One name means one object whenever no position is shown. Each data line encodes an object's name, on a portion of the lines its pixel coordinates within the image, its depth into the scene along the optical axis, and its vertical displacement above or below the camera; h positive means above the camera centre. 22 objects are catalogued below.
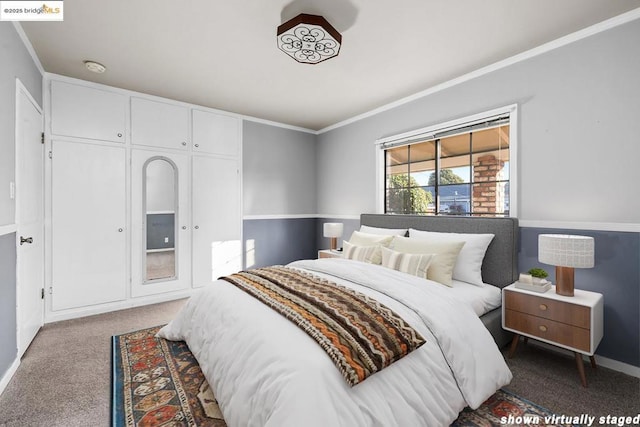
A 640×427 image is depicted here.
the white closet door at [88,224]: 3.18 -0.11
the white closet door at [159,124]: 3.61 +1.12
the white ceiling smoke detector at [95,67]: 2.87 +1.44
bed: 1.24 -0.75
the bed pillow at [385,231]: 3.36 -0.20
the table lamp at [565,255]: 2.03 -0.29
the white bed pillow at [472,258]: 2.61 -0.39
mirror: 3.72 -0.04
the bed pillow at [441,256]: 2.51 -0.36
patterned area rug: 1.67 -1.13
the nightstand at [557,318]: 1.98 -0.74
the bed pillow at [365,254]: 2.99 -0.41
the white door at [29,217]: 2.37 -0.02
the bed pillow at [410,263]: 2.52 -0.42
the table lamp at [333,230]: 4.25 -0.23
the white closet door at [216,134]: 4.05 +1.13
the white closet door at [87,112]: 3.16 +1.12
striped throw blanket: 1.35 -0.57
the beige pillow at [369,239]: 3.16 -0.28
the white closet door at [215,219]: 4.05 -0.07
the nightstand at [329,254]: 3.96 -0.54
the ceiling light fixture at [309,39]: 2.10 +1.32
